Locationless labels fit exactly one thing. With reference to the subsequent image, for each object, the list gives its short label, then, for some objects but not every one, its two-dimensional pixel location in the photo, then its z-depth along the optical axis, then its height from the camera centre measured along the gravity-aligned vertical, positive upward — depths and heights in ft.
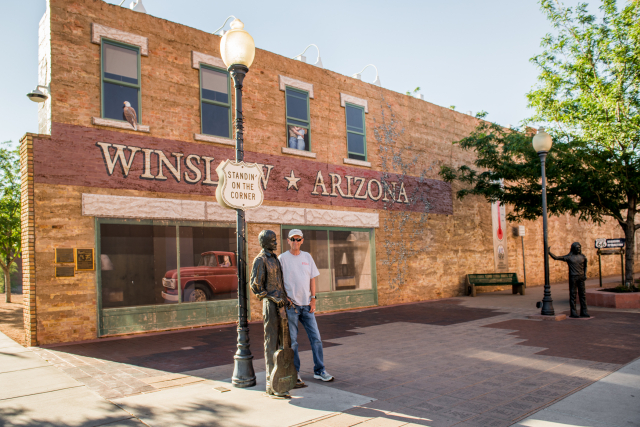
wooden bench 59.30 -5.99
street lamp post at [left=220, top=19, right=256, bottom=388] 19.27 +3.93
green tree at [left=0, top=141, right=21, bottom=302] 64.85 +5.40
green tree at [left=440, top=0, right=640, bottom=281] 42.78 +10.70
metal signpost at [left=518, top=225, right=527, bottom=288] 69.79 -0.24
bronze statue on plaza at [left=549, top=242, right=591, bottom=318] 37.29 -3.50
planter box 42.14 -6.31
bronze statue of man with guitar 17.56 -3.04
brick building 31.48 +5.33
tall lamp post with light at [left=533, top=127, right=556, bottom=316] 37.47 +3.27
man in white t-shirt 19.54 -2.35
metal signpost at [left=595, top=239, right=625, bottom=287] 48.33 -1.35
